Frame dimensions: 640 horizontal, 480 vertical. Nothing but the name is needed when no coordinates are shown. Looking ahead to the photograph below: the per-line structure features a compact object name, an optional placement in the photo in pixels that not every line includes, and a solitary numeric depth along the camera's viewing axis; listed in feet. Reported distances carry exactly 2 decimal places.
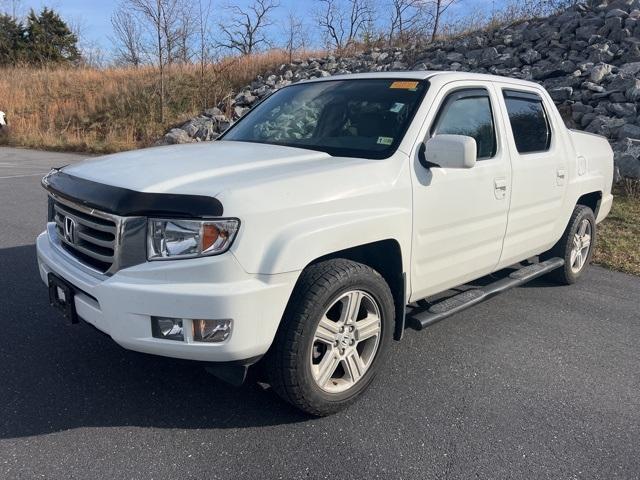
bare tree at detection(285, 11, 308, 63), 76.17
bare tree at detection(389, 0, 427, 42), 68.96
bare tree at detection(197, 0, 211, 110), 71.05
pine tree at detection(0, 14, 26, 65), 129.80
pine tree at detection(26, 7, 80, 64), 136.26
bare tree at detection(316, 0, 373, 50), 74.59
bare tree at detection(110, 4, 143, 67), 83.25
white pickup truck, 8.23
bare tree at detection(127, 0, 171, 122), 66.42
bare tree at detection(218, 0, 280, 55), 101.61
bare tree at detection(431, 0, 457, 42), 65.67
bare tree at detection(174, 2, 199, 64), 71.31
